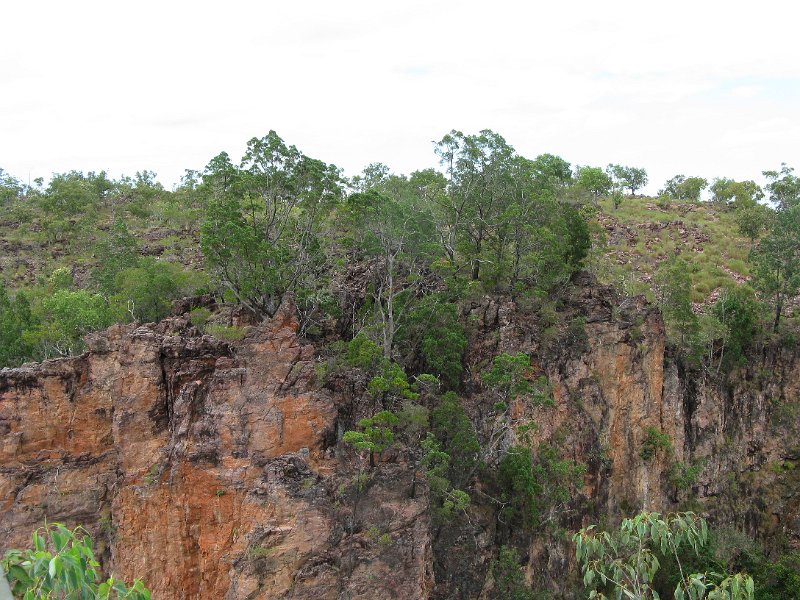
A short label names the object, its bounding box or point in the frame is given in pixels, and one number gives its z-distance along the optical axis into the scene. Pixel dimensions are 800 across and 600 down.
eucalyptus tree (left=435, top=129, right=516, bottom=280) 29.42
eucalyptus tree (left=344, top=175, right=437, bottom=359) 26.15
